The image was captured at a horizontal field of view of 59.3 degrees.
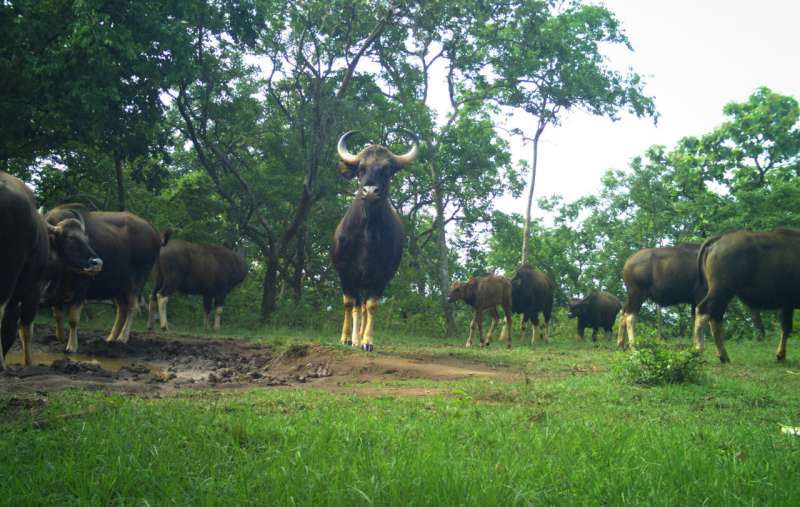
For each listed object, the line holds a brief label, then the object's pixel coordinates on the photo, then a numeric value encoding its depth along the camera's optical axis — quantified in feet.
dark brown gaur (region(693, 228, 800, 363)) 38.29
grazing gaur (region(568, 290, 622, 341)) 83.30
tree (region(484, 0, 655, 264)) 86.12
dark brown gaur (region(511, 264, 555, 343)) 74.95
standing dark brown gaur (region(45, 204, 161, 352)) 34.81
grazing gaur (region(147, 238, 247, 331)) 59.00
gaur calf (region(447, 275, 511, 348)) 64.13
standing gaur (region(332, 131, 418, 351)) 40.83
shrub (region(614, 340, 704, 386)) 26.71
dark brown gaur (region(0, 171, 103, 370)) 21.42
